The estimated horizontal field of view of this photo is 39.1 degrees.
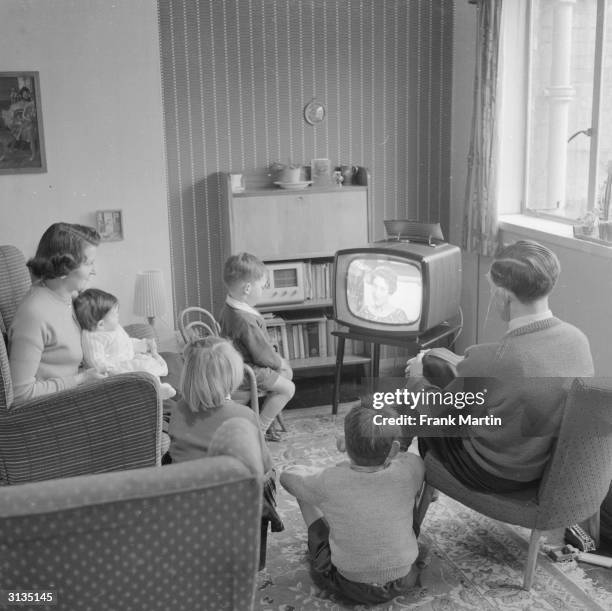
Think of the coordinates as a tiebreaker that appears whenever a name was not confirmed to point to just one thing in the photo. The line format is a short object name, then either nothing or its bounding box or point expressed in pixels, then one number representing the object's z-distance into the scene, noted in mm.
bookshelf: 4848
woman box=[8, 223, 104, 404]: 3008
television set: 4113
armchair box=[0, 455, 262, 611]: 1450
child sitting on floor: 2725
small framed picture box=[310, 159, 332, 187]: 5117
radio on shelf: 4934
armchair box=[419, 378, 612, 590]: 2604
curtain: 4746
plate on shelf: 4977
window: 4336
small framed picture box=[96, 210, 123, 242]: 4762
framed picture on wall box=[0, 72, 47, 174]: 4504
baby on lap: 3535
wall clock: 5160
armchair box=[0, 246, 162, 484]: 2854
